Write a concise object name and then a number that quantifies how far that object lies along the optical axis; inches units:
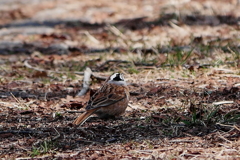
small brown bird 423.8
